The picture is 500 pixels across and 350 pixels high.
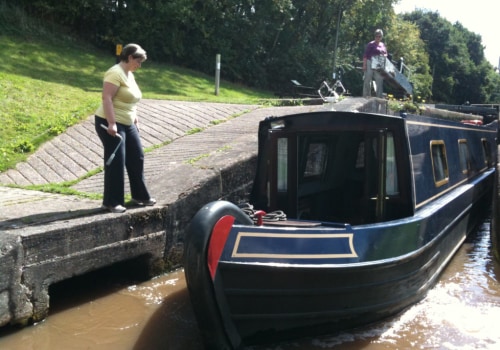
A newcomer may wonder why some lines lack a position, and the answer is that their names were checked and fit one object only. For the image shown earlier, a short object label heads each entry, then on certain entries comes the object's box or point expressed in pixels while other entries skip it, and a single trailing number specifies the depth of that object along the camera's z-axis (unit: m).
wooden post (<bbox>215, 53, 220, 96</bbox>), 14.68
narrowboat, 3.62
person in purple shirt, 11.79
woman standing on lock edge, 4.59
